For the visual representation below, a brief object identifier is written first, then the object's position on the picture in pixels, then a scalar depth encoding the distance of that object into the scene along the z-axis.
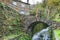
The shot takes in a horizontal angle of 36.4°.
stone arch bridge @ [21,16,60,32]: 7.20
